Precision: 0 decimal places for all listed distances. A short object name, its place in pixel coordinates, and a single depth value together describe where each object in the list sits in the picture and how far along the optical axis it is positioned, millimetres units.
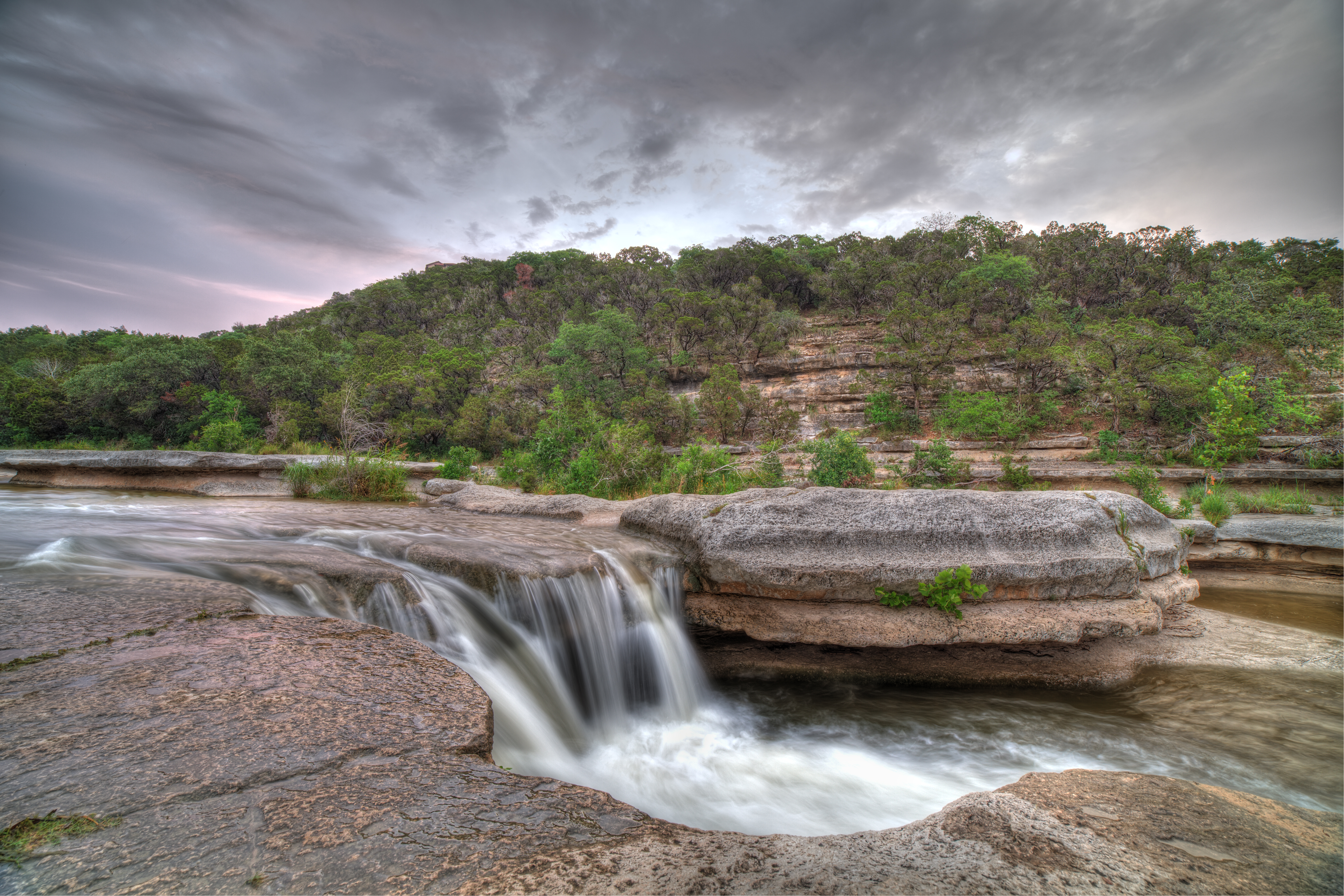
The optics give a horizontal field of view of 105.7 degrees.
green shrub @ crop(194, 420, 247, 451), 20000
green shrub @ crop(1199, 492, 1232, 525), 10695
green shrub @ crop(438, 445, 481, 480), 13586
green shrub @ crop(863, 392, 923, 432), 27000
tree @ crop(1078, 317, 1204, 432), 22828
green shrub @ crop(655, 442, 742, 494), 10938
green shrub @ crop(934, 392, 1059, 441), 23047
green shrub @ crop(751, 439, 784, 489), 11406
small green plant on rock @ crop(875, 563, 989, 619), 5371
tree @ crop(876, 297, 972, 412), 27281
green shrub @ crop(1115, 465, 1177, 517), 10391
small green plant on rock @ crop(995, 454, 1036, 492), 14570
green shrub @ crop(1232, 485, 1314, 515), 11562
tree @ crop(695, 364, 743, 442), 27734
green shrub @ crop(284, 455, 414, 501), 10945
